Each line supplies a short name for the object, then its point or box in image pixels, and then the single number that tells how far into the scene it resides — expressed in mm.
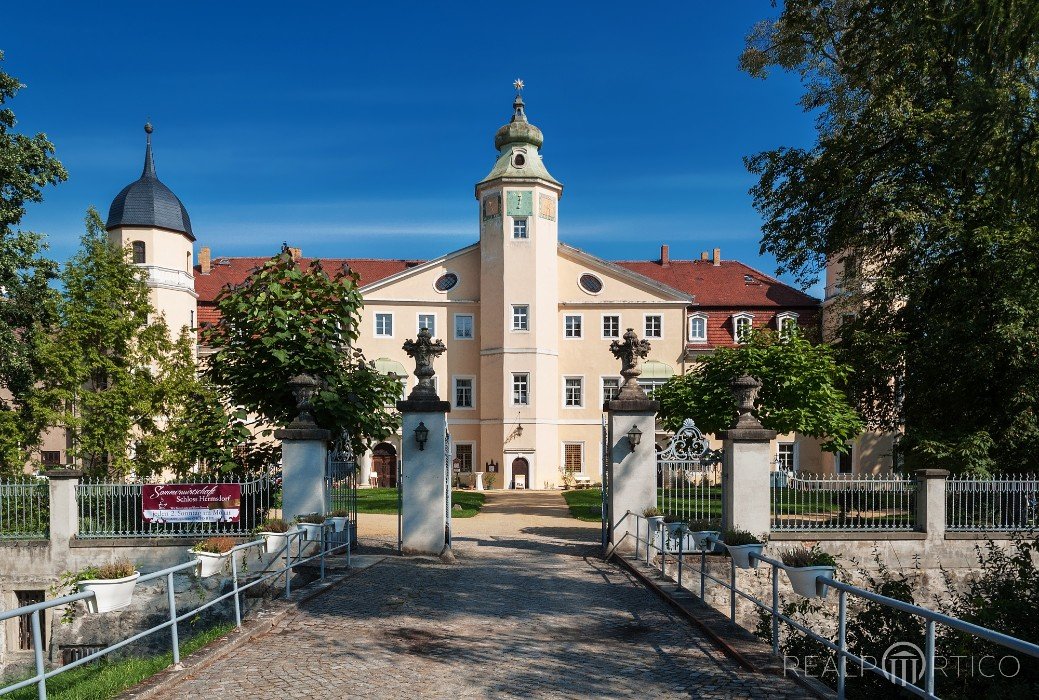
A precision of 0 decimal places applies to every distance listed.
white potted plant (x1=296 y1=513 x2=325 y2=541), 11745
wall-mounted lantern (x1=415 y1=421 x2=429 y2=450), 13953
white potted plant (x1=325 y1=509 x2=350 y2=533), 12822
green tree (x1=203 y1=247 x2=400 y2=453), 14781
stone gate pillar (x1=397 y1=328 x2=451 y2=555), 14031
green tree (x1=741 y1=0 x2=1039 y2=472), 15938
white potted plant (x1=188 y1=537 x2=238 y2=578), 9227
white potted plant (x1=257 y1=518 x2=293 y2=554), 11156
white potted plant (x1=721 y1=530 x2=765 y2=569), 9031
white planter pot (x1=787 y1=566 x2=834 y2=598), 7047
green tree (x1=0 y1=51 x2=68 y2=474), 19844
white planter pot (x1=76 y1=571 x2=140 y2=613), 6859
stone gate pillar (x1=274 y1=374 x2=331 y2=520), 13125
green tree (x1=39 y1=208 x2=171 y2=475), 21625
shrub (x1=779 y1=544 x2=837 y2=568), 7359
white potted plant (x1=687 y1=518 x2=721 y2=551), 11620
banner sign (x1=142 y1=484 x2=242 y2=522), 14008
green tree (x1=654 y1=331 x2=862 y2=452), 21719
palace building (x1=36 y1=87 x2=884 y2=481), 37750
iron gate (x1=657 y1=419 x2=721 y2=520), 13624
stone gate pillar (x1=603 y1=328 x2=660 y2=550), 14094
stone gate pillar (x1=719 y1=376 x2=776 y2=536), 12859
